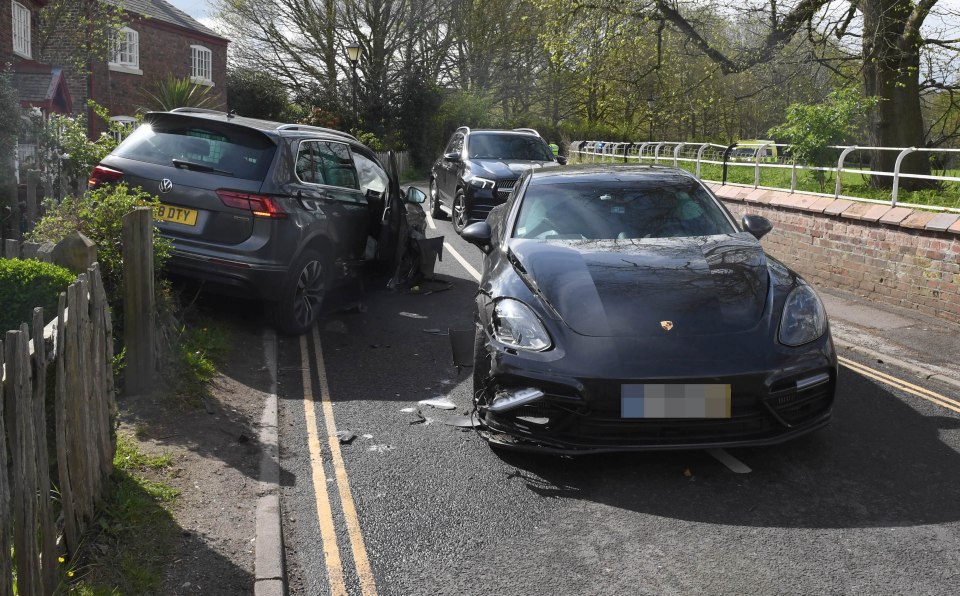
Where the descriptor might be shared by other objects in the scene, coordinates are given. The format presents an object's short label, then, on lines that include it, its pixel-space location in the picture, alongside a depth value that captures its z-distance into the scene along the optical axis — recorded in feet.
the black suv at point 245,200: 24.14
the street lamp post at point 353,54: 95.40
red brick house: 98.17
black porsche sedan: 15.40
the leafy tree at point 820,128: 44.19
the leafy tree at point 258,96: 122.21
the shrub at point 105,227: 20.71
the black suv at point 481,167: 48.08
